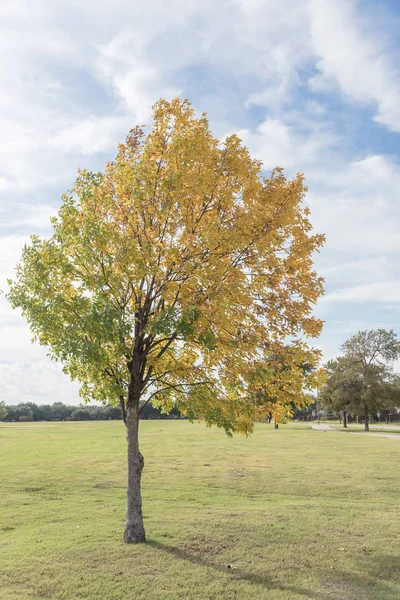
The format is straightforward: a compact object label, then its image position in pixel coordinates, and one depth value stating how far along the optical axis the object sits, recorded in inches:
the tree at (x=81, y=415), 5142.7
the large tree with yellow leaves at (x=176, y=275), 428.1
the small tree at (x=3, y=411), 5022.1
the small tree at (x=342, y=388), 2556.6
